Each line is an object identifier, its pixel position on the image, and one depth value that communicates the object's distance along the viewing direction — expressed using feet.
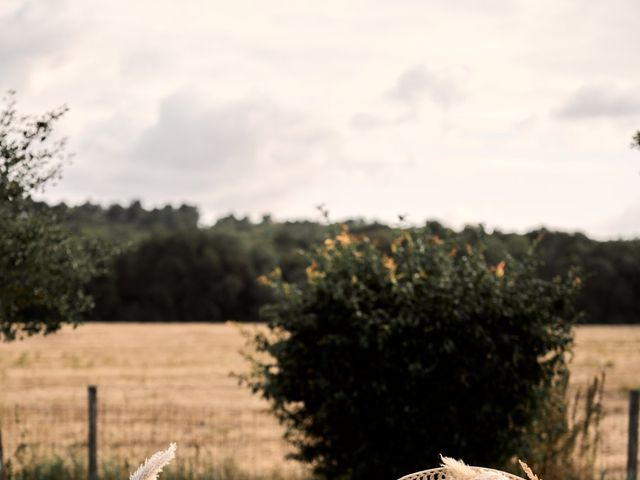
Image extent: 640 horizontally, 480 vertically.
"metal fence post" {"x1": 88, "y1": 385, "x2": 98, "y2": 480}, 35.68
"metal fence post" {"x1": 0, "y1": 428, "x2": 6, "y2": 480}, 32.95
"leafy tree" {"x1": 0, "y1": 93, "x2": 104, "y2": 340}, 31.55
